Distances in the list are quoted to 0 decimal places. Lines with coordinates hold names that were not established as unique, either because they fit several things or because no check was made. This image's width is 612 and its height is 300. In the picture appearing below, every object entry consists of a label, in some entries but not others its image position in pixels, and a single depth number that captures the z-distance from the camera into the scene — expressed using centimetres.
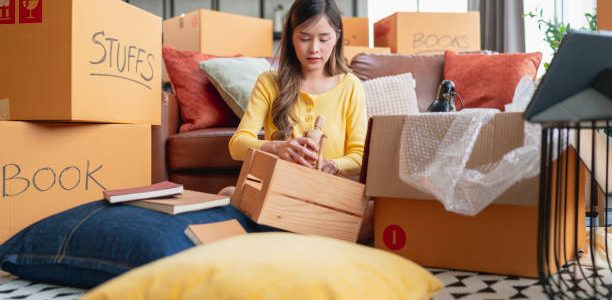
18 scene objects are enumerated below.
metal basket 89
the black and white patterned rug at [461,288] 109
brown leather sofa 208
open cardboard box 116
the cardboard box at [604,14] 141
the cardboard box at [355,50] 321
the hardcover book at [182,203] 127
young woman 168
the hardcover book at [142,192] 133
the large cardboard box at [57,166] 152
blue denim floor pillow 115
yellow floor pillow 76
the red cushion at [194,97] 227
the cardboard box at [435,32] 334
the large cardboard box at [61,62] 155
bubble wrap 107
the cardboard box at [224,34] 340
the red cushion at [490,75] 222
